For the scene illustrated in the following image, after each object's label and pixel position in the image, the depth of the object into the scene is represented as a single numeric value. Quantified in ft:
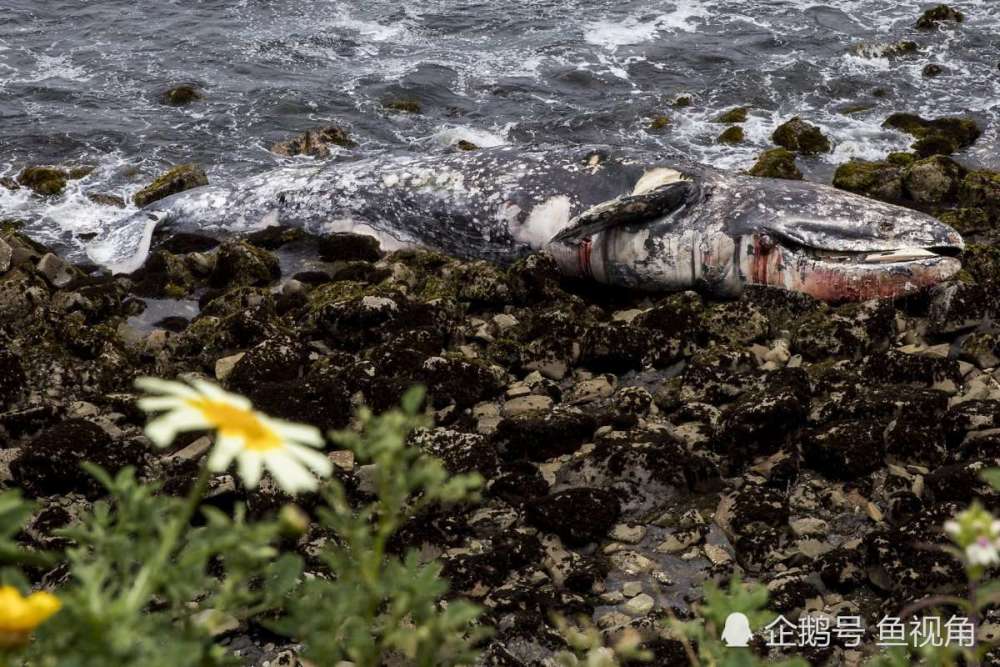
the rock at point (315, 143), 50.19
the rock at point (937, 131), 46.55
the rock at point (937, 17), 65.26
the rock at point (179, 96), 56.13
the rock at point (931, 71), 57.88
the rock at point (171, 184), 43.47
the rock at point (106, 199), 44.14
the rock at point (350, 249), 36.55
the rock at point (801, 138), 47.91
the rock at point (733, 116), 51.85
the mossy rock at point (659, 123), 51.67
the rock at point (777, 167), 43.86
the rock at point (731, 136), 49.46
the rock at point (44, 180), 45.11
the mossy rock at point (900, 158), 45.09
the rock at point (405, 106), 55.52
